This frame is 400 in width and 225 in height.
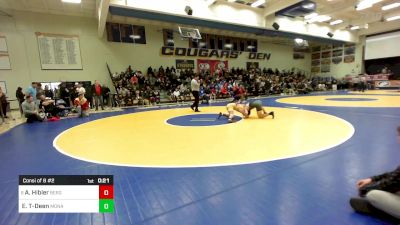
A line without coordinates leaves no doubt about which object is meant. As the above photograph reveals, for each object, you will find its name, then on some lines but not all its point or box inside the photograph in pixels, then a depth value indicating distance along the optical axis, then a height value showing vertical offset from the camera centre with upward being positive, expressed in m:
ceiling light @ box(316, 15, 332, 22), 16.71 +4.92
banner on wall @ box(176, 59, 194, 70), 17.02 +1.83
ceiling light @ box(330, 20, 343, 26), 18.95 +5.13
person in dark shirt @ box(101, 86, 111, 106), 12.83 -0.13
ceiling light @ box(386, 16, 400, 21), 18.22 +5.08
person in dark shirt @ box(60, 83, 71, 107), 11.77 -0.14
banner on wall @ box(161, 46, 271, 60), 16.53 +2.76
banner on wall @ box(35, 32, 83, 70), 12.56 +2.38
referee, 8.94 -0.07
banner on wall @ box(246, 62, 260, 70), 20.28 +1.85
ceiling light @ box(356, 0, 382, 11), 14.20 +4.97
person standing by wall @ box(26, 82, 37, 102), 9.31 +0.11
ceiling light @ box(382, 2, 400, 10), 15.93 +5.39
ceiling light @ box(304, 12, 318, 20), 16.20 +4.98
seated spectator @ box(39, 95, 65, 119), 8.66 -0.56
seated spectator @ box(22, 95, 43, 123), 7.80 -0.56
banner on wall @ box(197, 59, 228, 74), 17.84 +1.77
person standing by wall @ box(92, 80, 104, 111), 11.36 +0.00
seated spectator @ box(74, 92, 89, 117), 9.02 -0.58
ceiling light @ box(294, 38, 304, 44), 17.90 +3.50
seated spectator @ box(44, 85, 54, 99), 11.10 +0.00
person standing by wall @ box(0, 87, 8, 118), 8.21 -0.31
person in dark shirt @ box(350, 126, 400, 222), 1.75 -0.97
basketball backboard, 13.33 +3.35
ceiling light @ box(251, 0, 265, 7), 13.37 +5.02
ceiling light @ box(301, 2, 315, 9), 12.77 +4.47
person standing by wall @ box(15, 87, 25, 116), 10.80 -0.09
